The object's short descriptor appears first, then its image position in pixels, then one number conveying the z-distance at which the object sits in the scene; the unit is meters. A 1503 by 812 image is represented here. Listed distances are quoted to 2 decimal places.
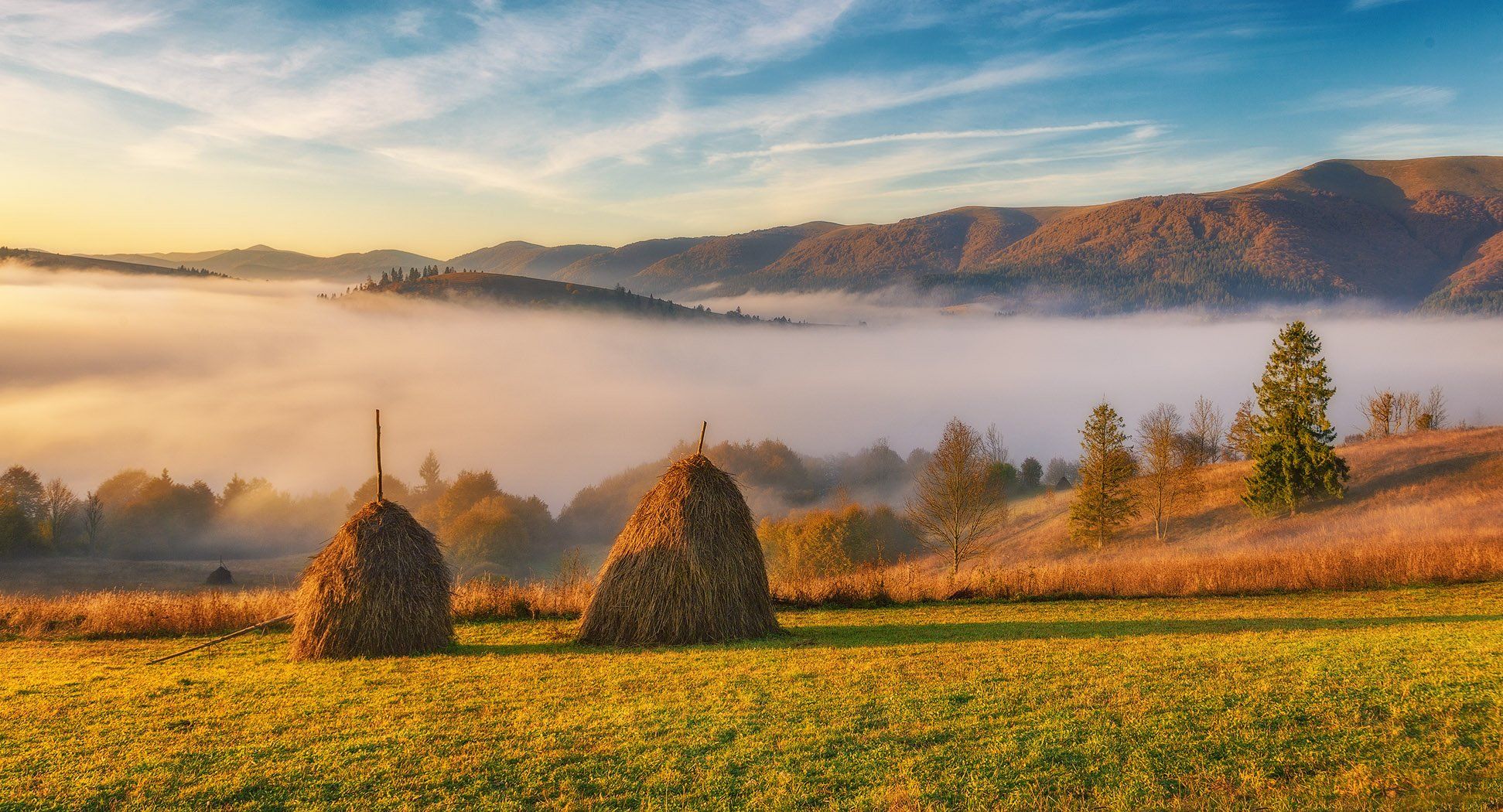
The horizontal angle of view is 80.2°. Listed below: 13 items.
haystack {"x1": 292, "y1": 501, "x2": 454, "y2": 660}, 15.87
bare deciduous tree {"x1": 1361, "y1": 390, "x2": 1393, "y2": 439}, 97.09
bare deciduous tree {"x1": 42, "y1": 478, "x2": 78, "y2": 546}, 94.50
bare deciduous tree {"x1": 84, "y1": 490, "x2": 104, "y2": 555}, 98.44
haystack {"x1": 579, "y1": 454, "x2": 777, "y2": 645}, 17.00
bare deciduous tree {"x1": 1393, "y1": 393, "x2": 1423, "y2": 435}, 114.75
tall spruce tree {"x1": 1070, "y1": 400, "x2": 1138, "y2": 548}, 61.50
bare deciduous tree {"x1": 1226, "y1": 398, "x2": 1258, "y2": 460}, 64.23
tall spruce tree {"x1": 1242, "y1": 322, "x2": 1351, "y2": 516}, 57.31
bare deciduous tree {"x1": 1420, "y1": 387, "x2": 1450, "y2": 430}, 118.12
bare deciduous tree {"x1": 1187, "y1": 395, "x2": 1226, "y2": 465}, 92.00
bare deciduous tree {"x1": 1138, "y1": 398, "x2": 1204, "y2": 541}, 63.22
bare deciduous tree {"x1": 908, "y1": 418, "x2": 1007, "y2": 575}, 53.25
